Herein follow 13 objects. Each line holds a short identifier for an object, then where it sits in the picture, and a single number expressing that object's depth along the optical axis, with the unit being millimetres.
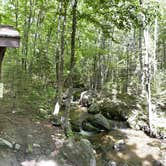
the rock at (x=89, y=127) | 8618
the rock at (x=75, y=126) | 8394
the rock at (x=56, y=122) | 6891
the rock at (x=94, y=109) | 10372
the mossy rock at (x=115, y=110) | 9654
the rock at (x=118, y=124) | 9197
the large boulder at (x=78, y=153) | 5150
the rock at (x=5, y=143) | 4958
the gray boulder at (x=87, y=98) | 11946
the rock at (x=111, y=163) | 5985
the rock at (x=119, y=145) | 6981
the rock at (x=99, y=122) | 8707
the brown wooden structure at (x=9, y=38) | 2640
